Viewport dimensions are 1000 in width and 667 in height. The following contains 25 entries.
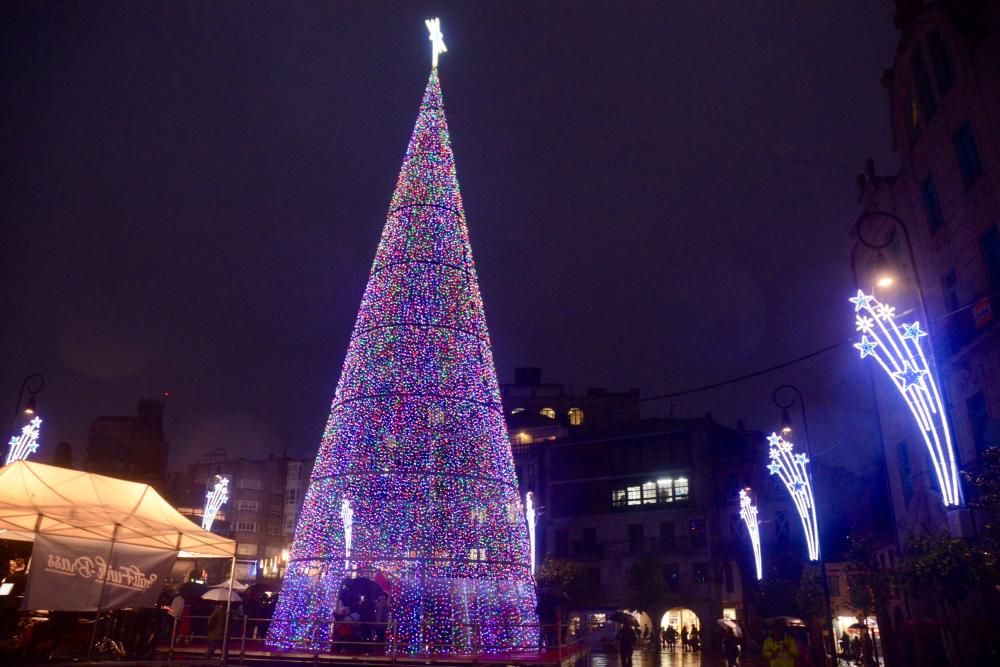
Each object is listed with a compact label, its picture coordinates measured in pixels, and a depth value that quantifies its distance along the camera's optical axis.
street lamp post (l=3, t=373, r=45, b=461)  22.53
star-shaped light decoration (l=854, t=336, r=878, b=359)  15.77
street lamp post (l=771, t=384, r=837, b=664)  19.67
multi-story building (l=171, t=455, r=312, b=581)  78.38
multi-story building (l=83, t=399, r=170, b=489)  82.12
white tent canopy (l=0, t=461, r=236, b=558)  9.46
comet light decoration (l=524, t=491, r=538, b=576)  36.47
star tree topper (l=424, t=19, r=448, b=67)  21.72
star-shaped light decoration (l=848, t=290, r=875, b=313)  15.27
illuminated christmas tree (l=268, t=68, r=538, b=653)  16.09
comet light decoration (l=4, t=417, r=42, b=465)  24.45
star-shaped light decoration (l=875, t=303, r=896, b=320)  15.09
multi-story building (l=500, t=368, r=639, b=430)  75.75
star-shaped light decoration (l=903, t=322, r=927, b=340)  14.73
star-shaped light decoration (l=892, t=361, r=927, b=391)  14.62
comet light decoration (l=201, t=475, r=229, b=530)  37.47
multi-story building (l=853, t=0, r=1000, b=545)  18.69
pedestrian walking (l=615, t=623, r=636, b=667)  22.84
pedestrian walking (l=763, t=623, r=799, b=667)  14.05
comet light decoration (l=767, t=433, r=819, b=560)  23.41
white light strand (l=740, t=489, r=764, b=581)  34.74
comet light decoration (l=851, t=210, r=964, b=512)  13.89
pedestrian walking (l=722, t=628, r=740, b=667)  24.14
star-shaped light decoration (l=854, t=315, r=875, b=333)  15.44
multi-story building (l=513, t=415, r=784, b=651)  49.00
